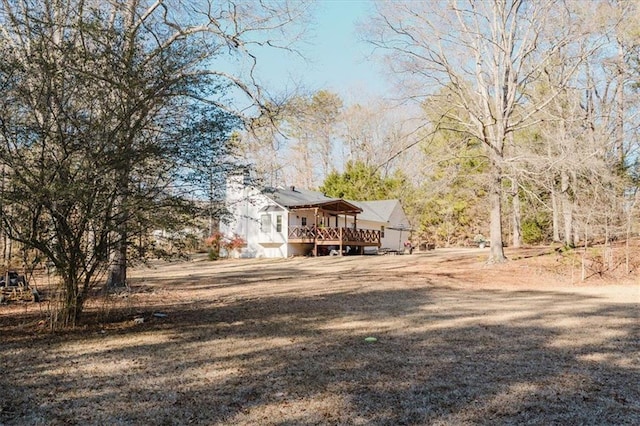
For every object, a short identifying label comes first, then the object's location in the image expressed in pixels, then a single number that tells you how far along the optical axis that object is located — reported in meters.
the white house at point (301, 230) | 27.55
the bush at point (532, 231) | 31.61
